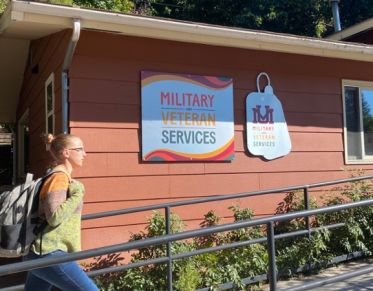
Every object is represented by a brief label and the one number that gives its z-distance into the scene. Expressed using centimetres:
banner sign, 588
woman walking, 300
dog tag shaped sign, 655
